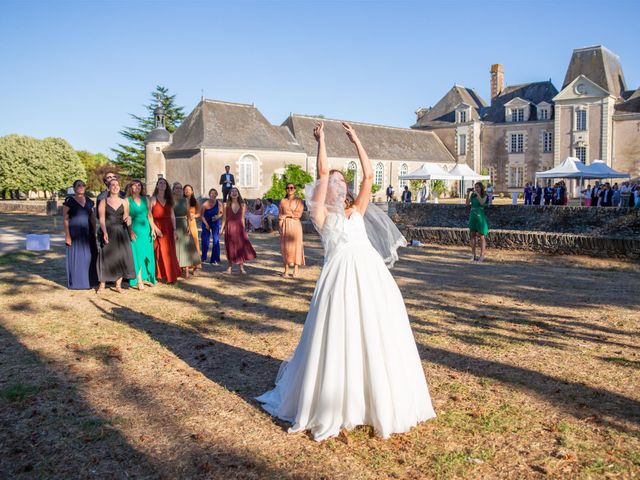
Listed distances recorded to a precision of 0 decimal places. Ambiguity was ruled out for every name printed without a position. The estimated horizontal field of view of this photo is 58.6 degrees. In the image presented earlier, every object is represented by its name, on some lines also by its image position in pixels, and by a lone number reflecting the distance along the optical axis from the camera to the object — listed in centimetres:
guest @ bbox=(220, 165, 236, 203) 2052
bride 388
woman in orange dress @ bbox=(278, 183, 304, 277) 1106
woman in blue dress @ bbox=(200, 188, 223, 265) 1264
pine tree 6862
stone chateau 4138
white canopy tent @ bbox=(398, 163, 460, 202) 3097
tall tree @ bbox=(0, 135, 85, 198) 6341
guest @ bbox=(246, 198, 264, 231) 2205
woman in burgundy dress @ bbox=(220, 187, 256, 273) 1152
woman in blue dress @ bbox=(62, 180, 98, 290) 965
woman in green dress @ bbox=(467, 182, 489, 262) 1241
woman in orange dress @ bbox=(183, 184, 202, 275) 1111
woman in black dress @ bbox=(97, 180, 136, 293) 940
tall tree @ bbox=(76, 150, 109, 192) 7850
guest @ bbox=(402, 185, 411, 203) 3656
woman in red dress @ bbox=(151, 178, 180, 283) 1036
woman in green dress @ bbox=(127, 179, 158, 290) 990
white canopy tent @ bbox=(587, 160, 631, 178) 2652
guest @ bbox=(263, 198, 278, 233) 2214
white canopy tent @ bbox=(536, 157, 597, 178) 2686
